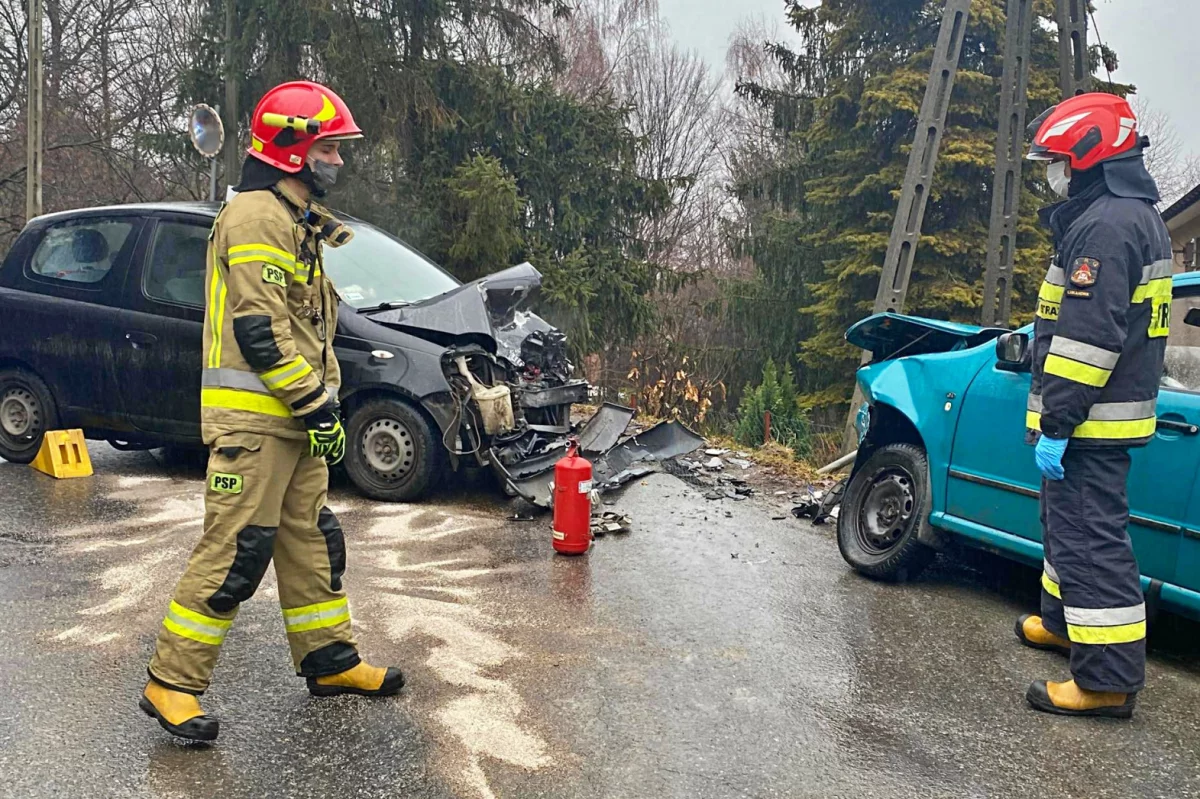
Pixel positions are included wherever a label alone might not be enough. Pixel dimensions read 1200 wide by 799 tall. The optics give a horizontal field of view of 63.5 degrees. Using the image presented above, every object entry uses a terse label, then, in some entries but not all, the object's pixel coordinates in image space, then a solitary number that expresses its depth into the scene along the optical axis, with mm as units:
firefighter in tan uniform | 3117
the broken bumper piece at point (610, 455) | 6363
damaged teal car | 3961
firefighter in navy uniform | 3498
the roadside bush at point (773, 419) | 11758
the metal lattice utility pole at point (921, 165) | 9508
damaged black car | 6301
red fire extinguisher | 5418
